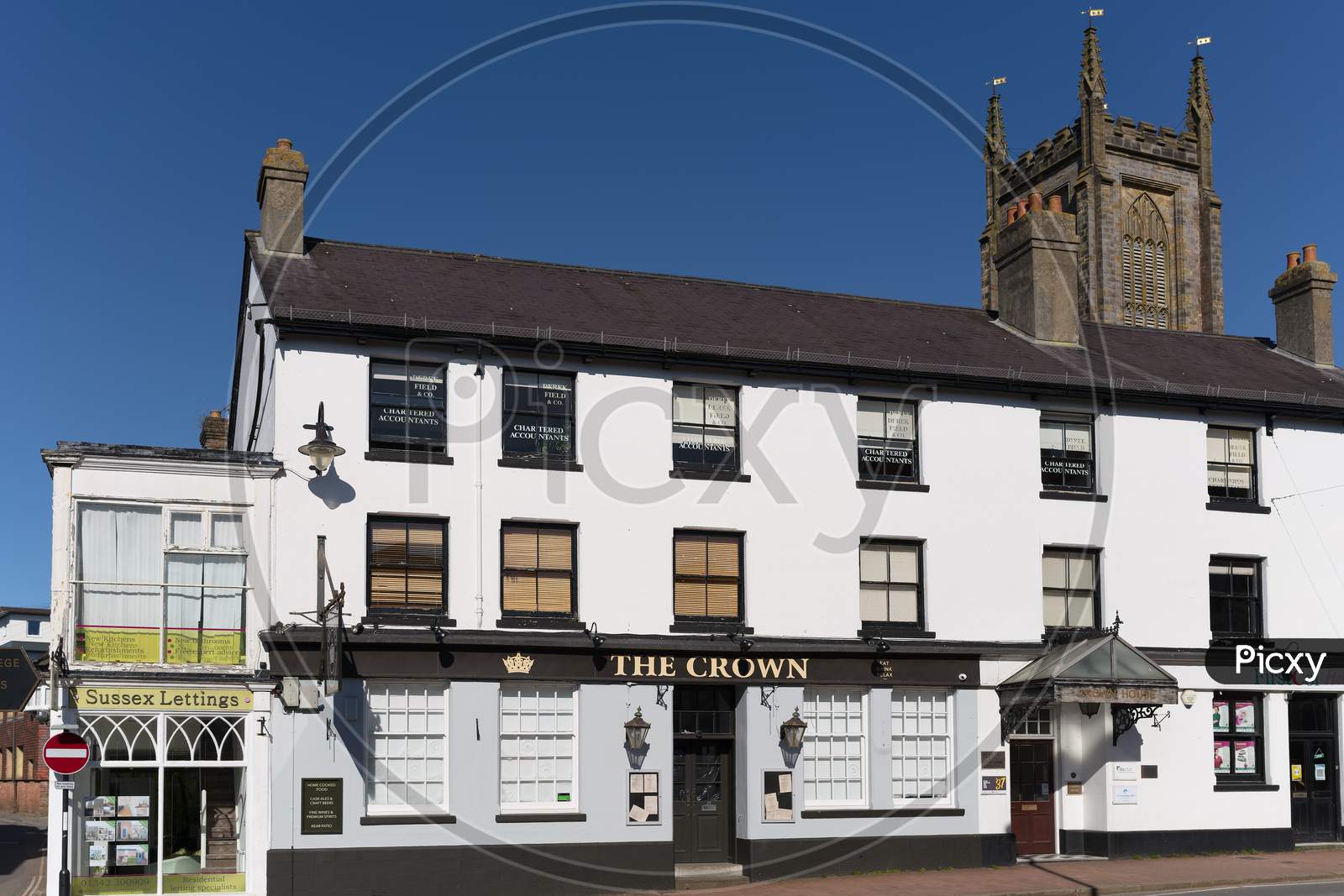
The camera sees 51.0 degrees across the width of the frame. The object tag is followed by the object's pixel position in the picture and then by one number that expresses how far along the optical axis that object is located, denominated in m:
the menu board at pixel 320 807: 21.88
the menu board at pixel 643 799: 24.02
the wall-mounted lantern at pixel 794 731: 24.91
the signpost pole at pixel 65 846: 19.52
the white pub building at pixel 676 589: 22.11
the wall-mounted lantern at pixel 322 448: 21.56
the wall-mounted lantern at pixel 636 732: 23.89
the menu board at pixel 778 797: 24.81
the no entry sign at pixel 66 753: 18.56
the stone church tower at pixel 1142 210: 80.12
